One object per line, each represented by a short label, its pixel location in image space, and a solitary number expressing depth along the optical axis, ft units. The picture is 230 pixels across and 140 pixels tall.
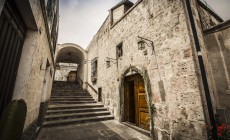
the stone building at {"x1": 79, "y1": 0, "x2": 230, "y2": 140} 10.21
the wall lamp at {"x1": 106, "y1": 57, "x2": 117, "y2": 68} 23.02
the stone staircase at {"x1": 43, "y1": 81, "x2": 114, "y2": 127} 18.60
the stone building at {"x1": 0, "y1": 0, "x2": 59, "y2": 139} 5.28
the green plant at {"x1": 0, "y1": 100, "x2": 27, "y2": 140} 2.89
